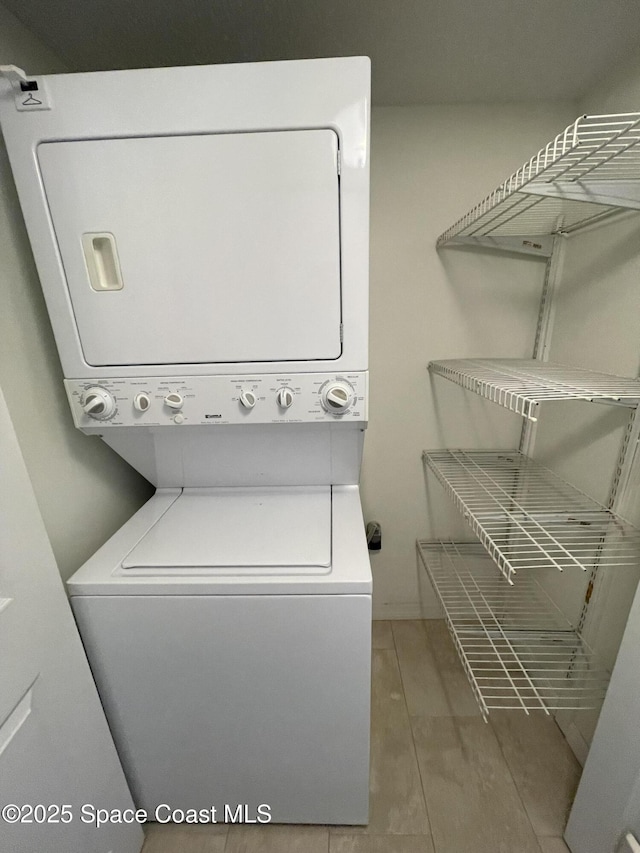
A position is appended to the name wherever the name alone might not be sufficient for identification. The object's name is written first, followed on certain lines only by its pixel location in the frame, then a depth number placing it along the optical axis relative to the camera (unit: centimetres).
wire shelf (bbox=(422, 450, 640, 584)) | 126
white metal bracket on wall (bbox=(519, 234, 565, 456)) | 158
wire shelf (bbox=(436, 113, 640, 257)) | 91
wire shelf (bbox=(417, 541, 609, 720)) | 146
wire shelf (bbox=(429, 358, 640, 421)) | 94
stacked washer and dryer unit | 90
